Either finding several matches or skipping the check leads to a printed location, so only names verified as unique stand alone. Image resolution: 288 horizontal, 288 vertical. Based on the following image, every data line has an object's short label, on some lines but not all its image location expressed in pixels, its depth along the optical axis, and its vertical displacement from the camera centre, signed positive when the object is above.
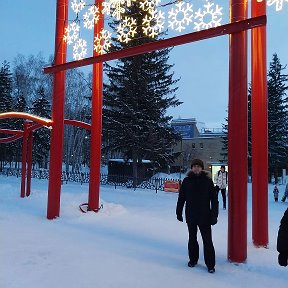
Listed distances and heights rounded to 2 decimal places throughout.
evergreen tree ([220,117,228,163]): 35.04 +2.88
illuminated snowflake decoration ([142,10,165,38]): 6.93 +2.81
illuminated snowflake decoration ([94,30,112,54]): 8.73 +3.04
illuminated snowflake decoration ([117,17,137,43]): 7.63 +2.91
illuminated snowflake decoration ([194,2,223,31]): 6.53 +2.71
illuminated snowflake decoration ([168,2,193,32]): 6.73 +2.77
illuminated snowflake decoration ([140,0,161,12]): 7.18 +3.21
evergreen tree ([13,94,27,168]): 35.56 +4.22
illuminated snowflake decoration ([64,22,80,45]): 9.60 +3.51
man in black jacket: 5.76 -0.61
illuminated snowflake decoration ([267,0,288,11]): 5.69 +2.55
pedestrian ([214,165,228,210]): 13.71 -0.42
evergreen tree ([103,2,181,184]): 26.89 +4.41
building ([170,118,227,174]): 51.21 +3.10
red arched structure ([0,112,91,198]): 14.95 +0.78
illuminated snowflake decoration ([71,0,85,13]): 9.46 +4.13
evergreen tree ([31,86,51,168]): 35.62 +3.18
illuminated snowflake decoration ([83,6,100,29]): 9.19 +3.78
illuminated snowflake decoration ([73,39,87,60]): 9.05 +2.87
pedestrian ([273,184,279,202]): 17.78 -1.16
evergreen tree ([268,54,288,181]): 32.12 +3.95
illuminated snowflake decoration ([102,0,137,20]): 8.12 +3.64
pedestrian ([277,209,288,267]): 3.90 -0.77
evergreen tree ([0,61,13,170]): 35.41 +6.21
